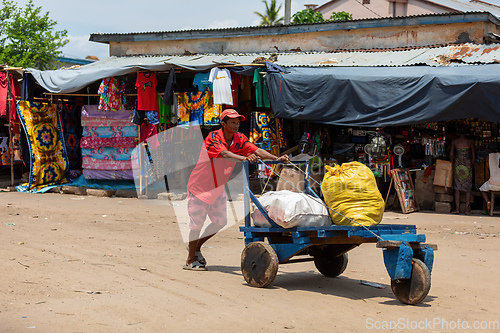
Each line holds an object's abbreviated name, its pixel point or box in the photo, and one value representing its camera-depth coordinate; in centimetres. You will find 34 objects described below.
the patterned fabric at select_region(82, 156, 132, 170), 1379
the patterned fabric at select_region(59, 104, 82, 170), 1504
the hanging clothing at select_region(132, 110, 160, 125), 1308
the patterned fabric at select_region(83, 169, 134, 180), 1384
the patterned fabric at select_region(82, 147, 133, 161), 1379
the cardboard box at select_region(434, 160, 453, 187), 1162
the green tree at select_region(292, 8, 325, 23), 3129
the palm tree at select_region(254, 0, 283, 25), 5675
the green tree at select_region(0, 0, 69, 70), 3068
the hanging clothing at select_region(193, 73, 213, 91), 1266
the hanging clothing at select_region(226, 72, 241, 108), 1263
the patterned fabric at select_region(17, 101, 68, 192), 1410
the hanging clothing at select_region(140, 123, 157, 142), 1334
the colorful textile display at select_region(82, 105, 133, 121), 1366
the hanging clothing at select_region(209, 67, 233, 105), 1212
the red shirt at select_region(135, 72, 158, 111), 1293
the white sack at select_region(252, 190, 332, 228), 554
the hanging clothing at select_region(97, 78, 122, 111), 1330
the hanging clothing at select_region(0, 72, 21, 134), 1417
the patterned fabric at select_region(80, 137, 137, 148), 1371
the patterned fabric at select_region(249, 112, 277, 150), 1250
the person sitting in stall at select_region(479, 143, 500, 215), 1125
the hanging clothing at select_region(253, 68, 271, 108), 1230
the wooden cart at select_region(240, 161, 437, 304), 502
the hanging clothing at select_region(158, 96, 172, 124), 1314
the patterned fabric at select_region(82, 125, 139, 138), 1367
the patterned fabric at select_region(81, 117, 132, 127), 1371
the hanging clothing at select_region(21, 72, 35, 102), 1385
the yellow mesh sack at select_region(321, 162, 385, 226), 550
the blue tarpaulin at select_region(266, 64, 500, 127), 1045
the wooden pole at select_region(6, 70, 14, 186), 1411
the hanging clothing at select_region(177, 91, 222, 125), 1259
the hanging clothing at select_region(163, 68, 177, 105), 1248
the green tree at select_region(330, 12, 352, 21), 3300
